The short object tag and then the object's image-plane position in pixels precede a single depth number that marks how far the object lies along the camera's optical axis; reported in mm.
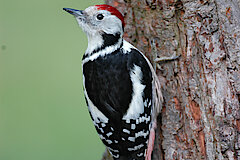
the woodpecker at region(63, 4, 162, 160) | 3133
